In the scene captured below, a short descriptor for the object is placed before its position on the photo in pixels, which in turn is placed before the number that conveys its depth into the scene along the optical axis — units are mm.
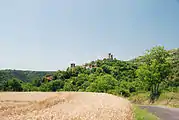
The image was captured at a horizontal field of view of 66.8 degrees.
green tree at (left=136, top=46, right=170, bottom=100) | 17632
